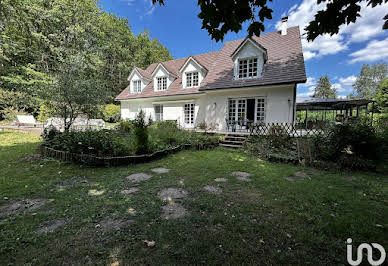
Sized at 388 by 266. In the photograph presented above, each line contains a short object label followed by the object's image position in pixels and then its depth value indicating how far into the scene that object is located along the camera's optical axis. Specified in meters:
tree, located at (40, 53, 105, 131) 7.80
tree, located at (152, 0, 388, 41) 2.84
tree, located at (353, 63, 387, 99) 47.38
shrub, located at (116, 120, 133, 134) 10.94
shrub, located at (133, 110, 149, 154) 6.41
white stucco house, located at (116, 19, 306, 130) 10.91
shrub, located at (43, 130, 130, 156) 5.80
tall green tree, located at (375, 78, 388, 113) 18.11
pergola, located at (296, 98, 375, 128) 12.60
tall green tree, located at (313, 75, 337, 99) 53.80
